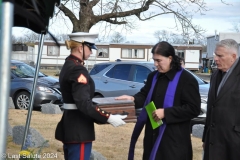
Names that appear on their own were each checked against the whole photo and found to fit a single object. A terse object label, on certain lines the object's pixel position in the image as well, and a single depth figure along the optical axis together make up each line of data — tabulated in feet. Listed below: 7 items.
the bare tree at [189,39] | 42.75
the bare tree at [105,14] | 35.73
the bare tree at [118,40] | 174.18
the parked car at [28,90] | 41.81
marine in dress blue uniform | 11.58
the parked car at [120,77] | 37.65
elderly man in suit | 11.93
